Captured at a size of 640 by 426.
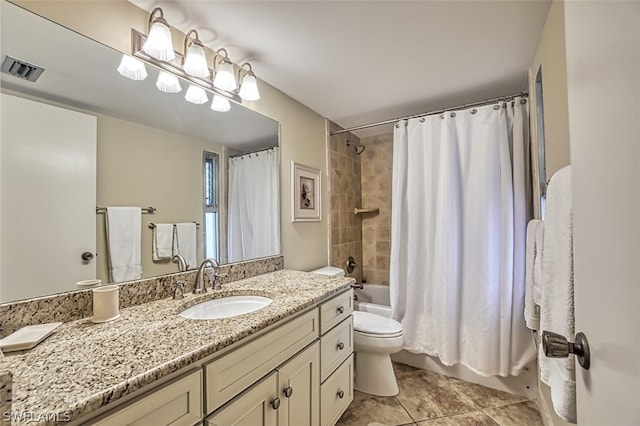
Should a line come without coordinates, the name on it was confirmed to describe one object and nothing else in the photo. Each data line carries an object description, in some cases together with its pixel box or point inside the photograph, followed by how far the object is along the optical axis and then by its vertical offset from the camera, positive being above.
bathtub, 2.79 -0.80
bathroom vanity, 0.59 -0.38
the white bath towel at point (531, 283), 1.31 -0.33
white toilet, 1.90 -1.01
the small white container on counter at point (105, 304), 0.97 -0.29
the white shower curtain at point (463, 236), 1.87 -0.15
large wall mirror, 0.90 +0.26
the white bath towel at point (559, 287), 0.69 -0.22
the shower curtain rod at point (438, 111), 1.99 +0.88
